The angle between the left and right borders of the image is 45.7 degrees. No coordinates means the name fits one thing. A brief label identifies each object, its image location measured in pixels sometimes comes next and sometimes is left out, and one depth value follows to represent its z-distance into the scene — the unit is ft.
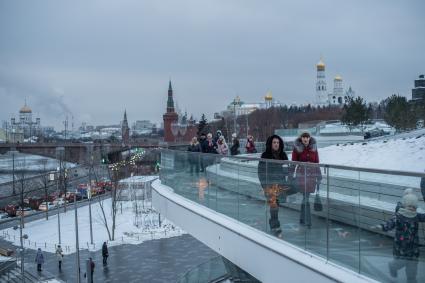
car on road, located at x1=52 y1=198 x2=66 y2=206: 165.19
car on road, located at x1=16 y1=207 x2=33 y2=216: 153.83
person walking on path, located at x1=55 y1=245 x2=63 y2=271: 86.04
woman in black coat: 21.33
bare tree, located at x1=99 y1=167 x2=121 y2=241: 111.86
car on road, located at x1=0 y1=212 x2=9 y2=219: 150.03
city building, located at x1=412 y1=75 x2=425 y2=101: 211.20
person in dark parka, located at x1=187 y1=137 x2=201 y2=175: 36.76
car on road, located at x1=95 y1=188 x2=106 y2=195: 179.35
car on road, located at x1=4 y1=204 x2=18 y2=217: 151.64
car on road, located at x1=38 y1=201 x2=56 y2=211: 159.33
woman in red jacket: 18.53
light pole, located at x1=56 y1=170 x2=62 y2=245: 189.39
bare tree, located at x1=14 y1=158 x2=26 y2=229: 243.48
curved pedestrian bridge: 14.73
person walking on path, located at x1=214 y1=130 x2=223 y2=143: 50.58
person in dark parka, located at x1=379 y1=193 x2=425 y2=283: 13.53
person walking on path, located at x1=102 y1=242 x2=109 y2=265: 87.46
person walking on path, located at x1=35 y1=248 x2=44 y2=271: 84.53
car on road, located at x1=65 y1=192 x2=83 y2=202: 174.56
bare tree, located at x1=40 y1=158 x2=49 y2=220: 271.90
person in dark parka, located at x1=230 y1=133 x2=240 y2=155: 51.65
